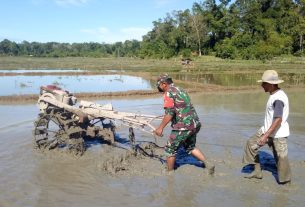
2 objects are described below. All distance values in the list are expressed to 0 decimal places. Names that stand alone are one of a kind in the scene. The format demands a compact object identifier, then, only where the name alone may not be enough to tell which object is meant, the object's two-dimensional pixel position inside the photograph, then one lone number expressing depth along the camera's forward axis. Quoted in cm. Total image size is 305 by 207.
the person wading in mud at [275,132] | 485
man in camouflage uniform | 532
